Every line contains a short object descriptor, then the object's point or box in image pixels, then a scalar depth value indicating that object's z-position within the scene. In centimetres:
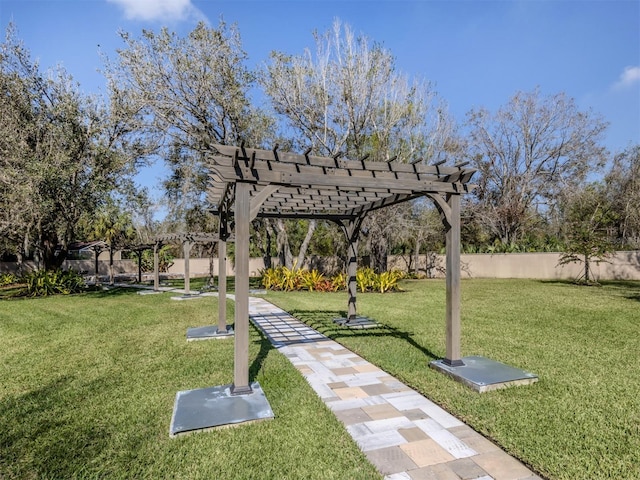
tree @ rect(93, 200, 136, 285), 2356
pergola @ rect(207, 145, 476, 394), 365
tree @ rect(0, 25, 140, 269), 1020
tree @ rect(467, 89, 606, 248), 2162
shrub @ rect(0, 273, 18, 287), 1783
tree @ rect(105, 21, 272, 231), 1158
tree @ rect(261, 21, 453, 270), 1198
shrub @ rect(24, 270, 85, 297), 1308
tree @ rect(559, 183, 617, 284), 1438
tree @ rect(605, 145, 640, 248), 2058
